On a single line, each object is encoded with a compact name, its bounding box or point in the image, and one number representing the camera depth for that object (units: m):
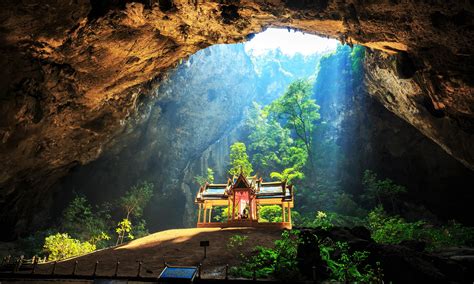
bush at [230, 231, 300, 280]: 8.68
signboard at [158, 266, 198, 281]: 6.02
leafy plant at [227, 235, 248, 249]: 12.52
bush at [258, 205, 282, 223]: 23.33
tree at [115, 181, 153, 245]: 27.41
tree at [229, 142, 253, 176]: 29.96
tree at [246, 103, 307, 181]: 32.27
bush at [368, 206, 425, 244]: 15.16
